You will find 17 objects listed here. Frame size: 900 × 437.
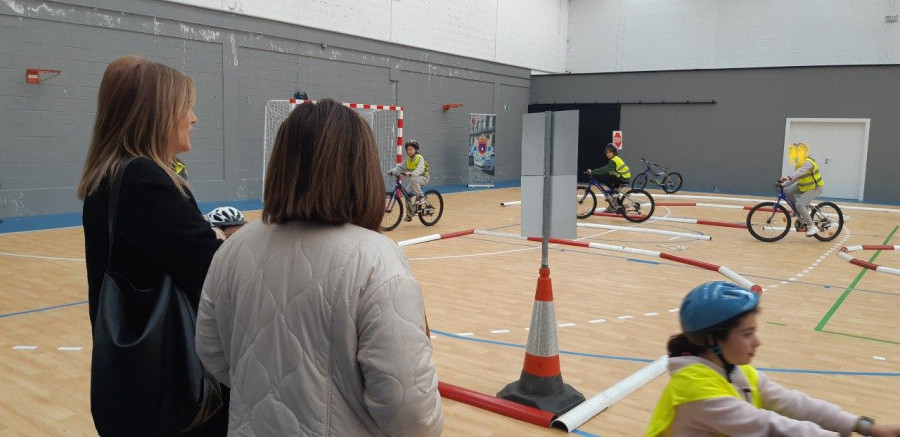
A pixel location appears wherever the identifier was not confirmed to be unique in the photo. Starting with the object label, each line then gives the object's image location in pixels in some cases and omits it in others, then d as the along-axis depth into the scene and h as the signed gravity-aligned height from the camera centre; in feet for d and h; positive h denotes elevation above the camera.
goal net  53.52 +1.02
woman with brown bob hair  4.24 -1.02
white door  58.49 +0.67
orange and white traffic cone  12.12 -3.80
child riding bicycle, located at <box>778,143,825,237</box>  31.48 -1.28
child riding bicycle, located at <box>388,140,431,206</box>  36.22 -1.35
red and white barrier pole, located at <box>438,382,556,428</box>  11.50 -4.47
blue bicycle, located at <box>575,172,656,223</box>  39.42 -3.14
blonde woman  5.24 -0.43
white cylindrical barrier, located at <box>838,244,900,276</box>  25.46 -4.11
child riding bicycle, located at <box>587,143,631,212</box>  39.37 -1.39
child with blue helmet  5.75 -2.02
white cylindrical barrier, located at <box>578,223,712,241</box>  33.14 -3.97
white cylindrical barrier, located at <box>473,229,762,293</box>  21.82 -3.97
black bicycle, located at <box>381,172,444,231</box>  35.29 -3.32
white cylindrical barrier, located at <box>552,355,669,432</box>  11.30 -4.39
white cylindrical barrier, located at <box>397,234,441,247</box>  29.07 -4.05
